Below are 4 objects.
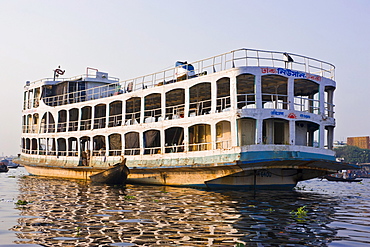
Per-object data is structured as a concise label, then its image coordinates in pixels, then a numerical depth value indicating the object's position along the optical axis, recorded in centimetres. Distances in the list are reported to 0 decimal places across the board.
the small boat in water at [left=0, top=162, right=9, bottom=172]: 4859
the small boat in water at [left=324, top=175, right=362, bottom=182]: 3008
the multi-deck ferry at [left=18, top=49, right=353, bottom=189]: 1714
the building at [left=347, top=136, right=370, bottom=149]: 11400
